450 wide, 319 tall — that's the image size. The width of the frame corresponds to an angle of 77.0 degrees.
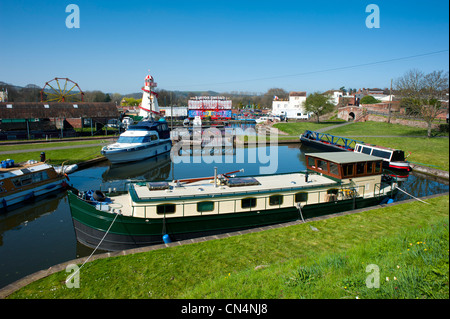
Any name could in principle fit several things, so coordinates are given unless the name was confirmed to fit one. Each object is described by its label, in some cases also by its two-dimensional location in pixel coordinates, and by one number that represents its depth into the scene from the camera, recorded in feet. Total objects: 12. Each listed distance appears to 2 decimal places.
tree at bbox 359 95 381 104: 328.10
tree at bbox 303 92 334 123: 231.07
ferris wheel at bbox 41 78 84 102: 252.87
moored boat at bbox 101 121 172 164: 109.09
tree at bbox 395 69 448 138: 126.41
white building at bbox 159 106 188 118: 314.57
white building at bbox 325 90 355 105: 382.22
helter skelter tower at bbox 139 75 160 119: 231.91
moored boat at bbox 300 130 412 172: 93.50
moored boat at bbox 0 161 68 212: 63.67
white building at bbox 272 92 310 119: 323.37
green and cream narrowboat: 44.21
